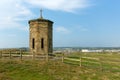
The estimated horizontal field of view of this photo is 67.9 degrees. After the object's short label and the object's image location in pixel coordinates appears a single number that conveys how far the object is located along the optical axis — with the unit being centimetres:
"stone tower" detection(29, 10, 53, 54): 1181
